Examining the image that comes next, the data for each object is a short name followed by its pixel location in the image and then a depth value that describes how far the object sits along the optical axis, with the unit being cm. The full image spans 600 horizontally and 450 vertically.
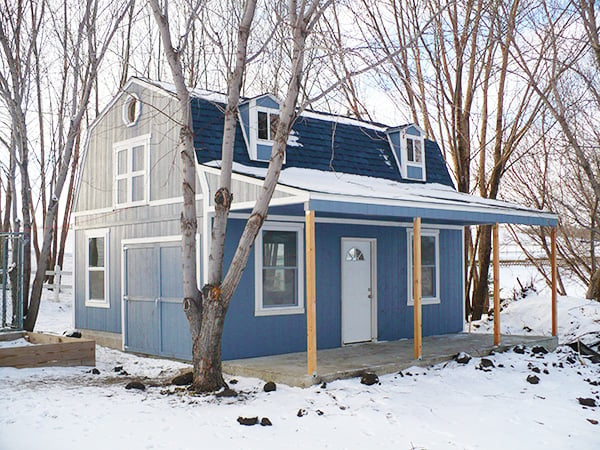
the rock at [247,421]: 651
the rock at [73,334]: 1174
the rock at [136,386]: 813
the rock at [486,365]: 948
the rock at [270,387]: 791
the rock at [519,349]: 1095
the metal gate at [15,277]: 1089
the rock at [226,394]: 765
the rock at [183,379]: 829
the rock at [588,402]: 775
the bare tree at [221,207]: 797
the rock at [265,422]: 651
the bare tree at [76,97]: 1170
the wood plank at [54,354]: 943
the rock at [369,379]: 828
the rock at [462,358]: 986
